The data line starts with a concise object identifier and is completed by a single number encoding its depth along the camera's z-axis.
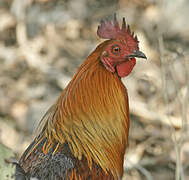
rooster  5.33
